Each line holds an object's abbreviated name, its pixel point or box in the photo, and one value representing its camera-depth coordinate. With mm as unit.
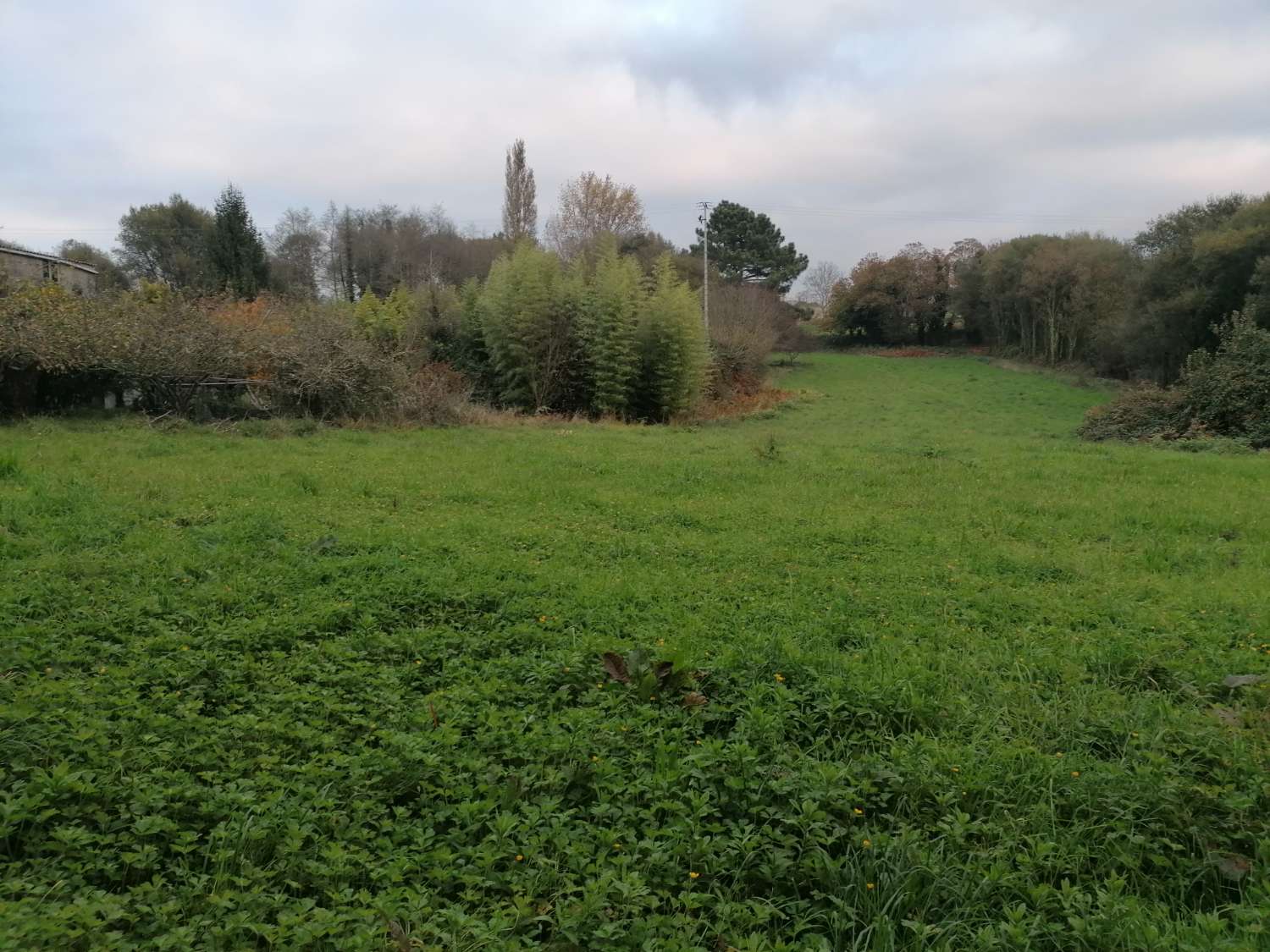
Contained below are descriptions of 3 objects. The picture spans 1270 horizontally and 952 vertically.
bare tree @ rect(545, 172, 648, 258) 40281
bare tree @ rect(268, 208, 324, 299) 42094
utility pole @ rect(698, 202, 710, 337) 28328
